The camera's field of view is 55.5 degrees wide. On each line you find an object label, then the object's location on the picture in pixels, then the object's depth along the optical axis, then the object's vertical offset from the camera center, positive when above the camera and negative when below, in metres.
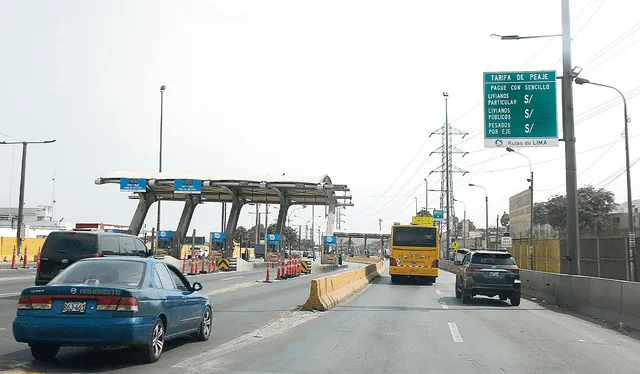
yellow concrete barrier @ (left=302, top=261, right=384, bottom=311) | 16.73 -1.45
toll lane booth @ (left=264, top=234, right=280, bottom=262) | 57.06 -0.02
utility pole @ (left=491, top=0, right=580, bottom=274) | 20.58 +3.62
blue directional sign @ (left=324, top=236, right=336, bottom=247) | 57.72 +0.36
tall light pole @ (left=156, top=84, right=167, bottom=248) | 48.36 +10.59
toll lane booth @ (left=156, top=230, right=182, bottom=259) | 53.28 -0.08
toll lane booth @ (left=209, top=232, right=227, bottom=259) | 58.96 +0.47
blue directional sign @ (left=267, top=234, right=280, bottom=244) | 57.03 +0.44
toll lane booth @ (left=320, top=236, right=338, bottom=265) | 58.20 -0.75
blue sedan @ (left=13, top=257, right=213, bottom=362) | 7.98 -0.93
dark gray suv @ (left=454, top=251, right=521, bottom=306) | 20.44 -0.98
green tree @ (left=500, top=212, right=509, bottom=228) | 119.53 +5.69
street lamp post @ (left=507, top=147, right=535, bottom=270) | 34.50 +1.26
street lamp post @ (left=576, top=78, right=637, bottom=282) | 21.11 +3.43
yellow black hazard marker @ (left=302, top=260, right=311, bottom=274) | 39.97 -1.49
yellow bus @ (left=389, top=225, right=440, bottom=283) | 31.58 -0.27
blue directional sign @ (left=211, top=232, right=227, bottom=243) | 59.90 +0.58
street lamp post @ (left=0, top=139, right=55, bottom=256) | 43.56 +4.20
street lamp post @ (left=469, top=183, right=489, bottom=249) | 60.12 +4.05
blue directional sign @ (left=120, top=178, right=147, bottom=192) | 49.87 +4.65
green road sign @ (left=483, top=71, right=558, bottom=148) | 21.62 +4.96
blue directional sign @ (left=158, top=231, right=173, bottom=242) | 58.14 +0.65
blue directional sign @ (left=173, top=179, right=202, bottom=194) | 49.09 +4.57
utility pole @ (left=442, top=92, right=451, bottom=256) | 58.31 +8.73
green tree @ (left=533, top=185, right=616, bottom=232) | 62.09 +4.39
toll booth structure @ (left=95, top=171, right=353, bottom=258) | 50.19 +4.73
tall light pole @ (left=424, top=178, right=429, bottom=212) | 83.69 +7.33
